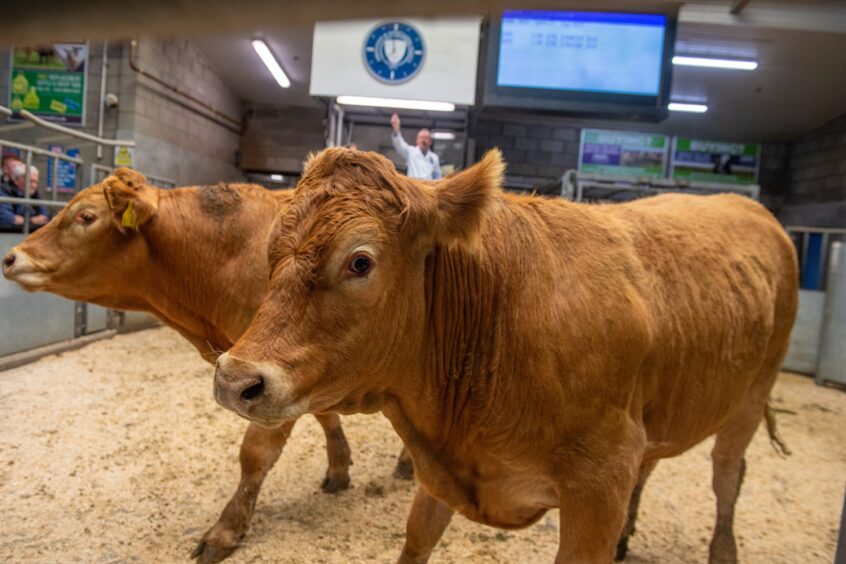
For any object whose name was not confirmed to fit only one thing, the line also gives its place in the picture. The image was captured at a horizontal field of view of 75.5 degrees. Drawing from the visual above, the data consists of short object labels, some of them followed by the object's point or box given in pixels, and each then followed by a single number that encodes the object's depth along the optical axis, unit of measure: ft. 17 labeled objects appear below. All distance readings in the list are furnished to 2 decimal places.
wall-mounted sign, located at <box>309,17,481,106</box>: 18.75
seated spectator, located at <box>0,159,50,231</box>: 16.85
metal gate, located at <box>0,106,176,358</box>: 16.63
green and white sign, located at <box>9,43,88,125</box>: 24.31
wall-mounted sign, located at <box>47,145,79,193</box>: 21.75
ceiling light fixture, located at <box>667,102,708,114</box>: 30.53
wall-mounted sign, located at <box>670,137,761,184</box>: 36.37
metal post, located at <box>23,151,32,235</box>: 17.56
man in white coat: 19.01
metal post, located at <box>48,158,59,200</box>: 19.86
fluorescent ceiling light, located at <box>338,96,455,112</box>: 20.95
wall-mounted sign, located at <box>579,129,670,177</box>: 36.32
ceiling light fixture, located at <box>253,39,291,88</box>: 21.26
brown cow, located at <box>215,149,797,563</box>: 4.93
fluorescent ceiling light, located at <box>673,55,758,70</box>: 22.53
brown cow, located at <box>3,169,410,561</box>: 10.27
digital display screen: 23.47
